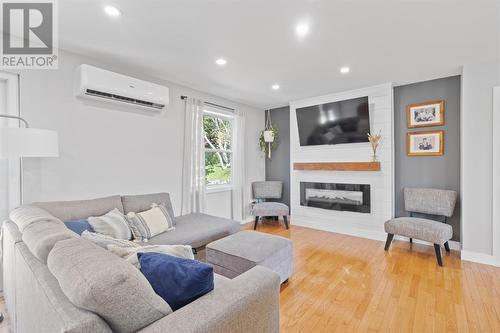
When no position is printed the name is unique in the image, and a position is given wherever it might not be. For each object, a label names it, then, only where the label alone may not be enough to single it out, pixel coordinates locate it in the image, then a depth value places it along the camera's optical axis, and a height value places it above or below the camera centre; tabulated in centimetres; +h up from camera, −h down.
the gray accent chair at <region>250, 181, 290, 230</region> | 497 -51
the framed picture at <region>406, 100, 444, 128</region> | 341 +76
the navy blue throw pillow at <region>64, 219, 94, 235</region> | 208 -53
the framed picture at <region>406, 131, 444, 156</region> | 341 +33
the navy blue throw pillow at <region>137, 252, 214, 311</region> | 102 -49
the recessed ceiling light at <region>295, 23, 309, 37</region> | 211 +125
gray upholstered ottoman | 211 -81
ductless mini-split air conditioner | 246 +87
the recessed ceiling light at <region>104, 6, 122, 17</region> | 186 +124
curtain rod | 375 +107
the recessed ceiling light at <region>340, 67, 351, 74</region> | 309 +126
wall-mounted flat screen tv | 388 +75
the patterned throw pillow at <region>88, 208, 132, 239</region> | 222 -57
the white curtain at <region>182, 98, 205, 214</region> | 367 +7
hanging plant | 488 +58
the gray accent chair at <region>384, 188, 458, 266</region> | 284 -72
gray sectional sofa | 79 -56
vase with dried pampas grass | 375 +39
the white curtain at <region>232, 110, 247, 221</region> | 458 +5
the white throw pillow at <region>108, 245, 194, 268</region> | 122 -47
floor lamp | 177 +18
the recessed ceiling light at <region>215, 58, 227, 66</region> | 281 +125
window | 423 +35
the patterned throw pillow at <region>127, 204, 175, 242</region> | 248 -62
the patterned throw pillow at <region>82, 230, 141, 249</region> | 138 -45
